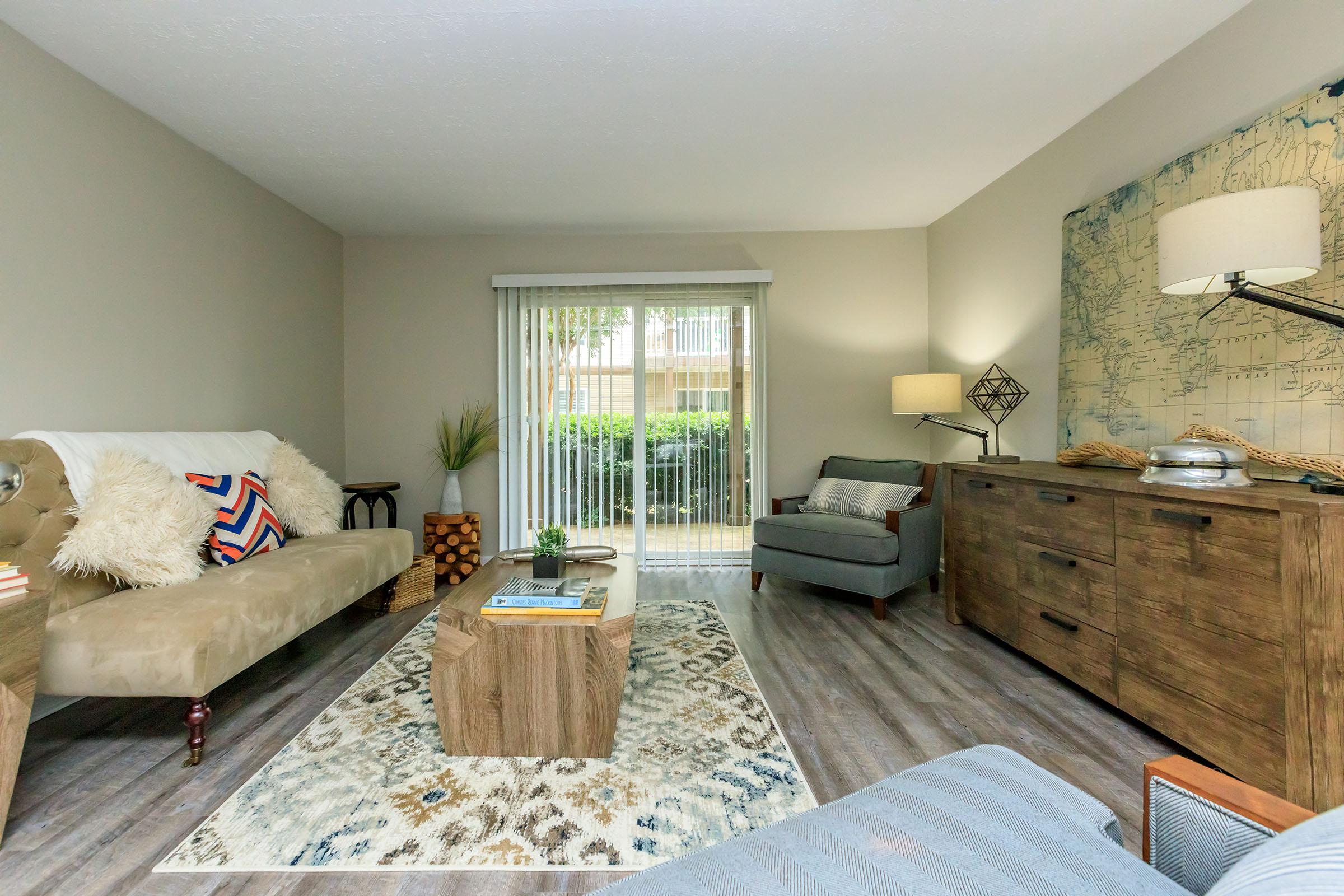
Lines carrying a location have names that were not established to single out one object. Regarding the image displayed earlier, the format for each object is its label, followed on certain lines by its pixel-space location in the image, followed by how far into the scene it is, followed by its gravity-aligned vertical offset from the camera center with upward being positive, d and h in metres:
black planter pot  2.51 -0.48
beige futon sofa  1.82 -0.53
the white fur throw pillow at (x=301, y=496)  3.18 -0.23
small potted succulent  2.51 -0.43
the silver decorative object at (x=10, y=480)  1.67 -0.07
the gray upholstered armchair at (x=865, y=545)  3.39 -0.57
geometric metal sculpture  3.60 +0.31
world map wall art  1.96 +0.45
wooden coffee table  1.92 -0.73
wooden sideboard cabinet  1.52 -0.51
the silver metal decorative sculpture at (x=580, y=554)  2.82 -0.49
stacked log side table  4.23 -0.65
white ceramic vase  4.38 -0.33
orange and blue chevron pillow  2.61 -0.30
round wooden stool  4.11 -0.31
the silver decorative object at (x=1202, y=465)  1.86 -0.06
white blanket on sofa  2.25 +0.01
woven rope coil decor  1.94 -0.04
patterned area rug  1.51 -0.97
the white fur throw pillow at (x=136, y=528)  2.08 -0.26
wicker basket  3.51 -0.82
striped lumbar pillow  3.80 -0.32
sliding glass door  4.73 +0.31
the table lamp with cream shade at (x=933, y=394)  3.88 +0.33
